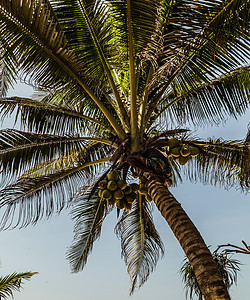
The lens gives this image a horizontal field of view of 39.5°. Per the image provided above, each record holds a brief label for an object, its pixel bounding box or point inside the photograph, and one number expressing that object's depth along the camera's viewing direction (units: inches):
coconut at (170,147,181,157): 169.0
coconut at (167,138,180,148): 169.9
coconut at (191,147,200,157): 171.0
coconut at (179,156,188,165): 171.3
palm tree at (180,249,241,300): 237.3
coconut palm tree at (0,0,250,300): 141.5
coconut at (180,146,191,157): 168.6
